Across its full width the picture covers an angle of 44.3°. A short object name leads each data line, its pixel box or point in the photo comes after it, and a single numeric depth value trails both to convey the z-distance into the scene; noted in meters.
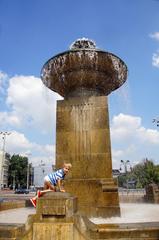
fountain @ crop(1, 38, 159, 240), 7.10
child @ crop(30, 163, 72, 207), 5.16
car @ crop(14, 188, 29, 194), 42.98
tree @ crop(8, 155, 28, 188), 66.66
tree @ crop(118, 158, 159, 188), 51.51
